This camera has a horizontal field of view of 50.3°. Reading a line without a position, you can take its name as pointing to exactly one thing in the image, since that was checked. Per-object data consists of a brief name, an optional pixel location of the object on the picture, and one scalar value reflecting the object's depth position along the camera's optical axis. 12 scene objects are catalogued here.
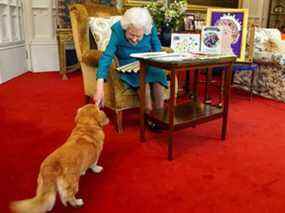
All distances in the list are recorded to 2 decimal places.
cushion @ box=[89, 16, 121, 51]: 2.63
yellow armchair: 2.27
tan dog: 1.21
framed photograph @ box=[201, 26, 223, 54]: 2.26
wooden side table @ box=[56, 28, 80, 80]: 4.18
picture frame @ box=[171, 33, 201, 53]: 2.20
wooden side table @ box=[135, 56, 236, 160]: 1.78
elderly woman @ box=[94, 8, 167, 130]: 2.04
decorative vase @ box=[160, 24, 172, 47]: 3.41
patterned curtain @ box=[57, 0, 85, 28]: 4.46
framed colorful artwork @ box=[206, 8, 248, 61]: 2.94
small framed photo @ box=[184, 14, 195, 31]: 4.56
